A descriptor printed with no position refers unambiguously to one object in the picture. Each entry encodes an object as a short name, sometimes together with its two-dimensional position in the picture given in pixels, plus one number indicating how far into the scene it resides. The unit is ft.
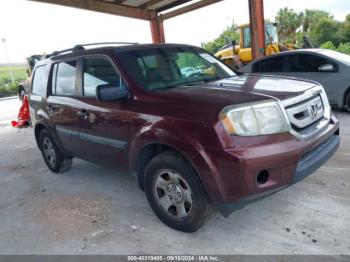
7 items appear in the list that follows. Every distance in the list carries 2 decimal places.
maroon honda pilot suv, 8.86
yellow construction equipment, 45.27
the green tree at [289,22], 140.17
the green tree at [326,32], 115.67
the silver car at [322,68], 23.47
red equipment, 34.60
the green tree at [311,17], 136.15
